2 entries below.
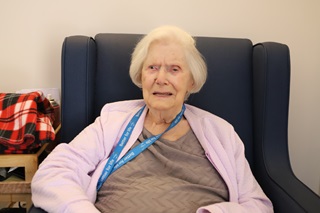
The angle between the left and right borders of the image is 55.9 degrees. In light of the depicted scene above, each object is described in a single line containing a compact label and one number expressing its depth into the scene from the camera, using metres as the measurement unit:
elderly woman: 0.97
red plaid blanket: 1.04
